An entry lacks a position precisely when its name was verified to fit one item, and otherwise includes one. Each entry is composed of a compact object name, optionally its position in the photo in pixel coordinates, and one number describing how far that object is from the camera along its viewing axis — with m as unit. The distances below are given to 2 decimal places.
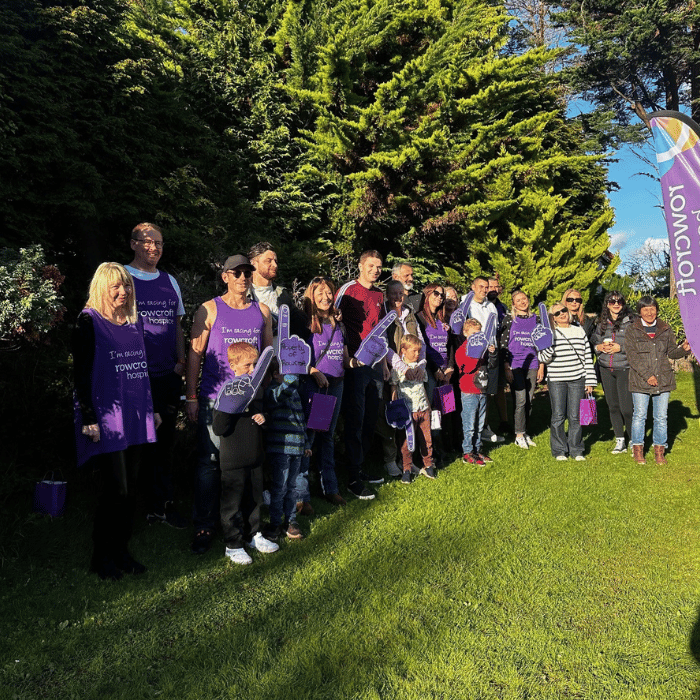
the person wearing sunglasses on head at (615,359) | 7.47
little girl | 6.08
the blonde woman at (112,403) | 3.62
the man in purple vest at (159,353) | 4.39
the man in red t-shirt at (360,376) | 5.65
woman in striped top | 7.12
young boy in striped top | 4.45
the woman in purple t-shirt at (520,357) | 7.96
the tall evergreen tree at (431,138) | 13.67
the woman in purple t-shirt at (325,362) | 5.12
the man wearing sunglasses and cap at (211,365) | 4.26
